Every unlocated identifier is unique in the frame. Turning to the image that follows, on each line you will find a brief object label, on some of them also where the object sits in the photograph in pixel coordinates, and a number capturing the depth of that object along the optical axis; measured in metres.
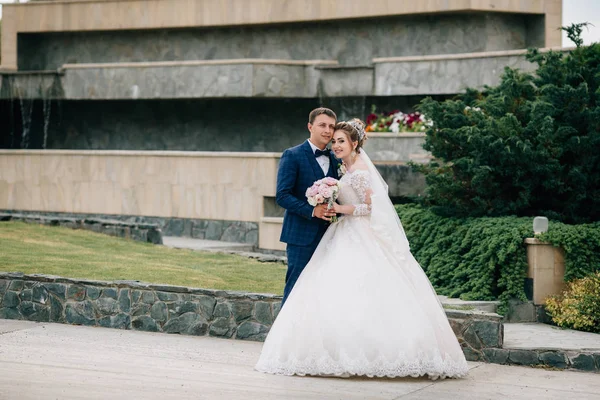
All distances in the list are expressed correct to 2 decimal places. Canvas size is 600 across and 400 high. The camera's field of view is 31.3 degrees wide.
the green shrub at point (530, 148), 16.25
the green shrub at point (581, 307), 13.77
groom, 11.23
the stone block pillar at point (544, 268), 14.94
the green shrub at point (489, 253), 14.89
